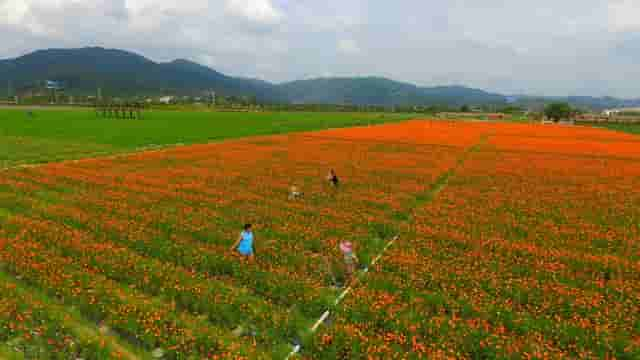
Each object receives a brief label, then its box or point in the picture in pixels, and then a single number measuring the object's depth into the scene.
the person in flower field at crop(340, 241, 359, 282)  13.31
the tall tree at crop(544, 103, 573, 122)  169.94
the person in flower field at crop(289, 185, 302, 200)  23.28
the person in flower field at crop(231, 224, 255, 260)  14.20
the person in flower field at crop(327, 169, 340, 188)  26.36
